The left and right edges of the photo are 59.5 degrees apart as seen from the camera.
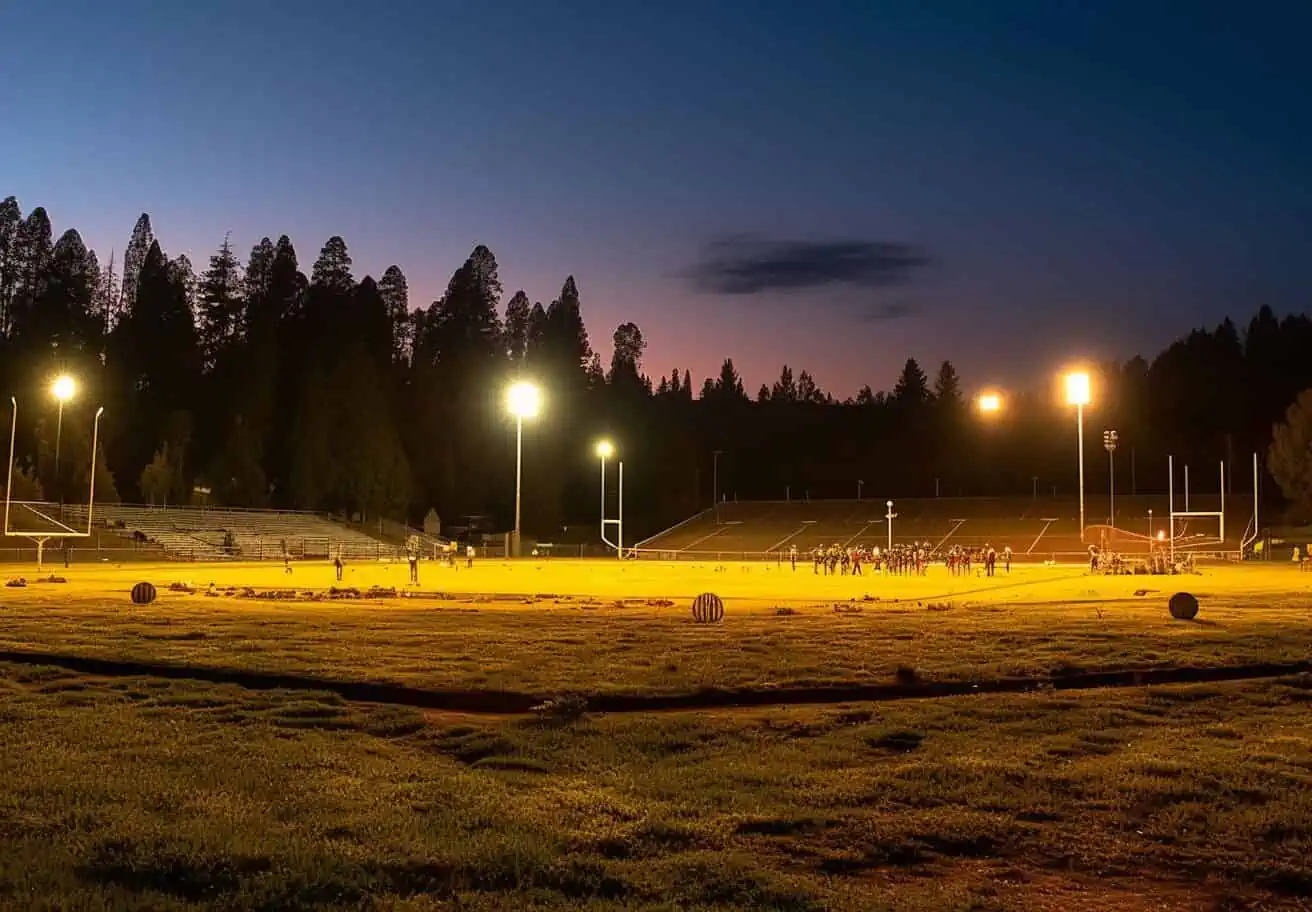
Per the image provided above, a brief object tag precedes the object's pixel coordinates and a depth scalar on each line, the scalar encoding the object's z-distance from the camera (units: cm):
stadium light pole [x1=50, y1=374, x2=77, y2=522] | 5619
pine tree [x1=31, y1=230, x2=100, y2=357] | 9738
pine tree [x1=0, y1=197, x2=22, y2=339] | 10081
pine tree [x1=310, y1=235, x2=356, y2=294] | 11156
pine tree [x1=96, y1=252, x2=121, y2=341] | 10469
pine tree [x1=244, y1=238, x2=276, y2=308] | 10738
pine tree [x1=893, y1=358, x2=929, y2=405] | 17938
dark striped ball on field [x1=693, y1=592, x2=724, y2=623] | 2195
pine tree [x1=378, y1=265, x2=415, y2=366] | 12088
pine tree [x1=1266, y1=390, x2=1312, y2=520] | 8756
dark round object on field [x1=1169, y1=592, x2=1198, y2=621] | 2223
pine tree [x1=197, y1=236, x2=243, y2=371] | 10188
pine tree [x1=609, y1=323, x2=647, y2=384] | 15150
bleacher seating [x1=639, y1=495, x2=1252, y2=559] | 7712
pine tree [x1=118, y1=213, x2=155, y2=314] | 10806
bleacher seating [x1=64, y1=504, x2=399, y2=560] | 6625
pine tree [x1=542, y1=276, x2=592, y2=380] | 12462
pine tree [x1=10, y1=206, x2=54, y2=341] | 10038
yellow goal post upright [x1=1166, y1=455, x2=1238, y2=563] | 5940
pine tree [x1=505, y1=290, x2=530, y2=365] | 12900
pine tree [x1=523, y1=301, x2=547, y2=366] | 12506
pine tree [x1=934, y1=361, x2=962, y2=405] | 16862
